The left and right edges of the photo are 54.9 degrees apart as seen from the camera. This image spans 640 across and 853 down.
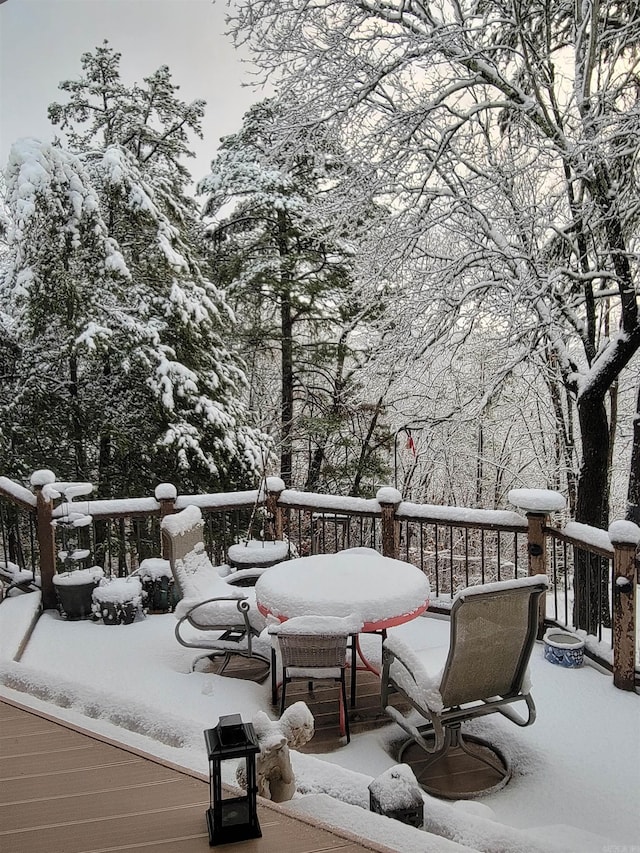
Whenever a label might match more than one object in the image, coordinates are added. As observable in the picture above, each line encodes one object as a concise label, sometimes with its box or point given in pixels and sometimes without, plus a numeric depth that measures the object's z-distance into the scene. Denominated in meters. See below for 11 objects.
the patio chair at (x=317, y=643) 3.01
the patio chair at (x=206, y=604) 3.75
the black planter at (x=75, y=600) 4.73
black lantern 1.52
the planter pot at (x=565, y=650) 3.89
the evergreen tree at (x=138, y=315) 7.48
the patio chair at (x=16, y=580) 5.23
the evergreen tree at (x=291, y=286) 9.05
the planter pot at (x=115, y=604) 4.66
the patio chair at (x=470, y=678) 2.70
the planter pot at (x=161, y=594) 4.97
